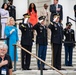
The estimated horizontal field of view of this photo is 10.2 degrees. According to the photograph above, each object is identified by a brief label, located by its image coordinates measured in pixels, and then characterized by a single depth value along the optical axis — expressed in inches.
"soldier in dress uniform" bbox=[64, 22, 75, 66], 556.1
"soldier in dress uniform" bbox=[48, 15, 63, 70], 518.3
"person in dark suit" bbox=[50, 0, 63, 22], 611.5
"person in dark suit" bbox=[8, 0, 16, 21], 639.8
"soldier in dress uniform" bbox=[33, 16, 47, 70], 511.5
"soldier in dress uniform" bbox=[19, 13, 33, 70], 505.0
